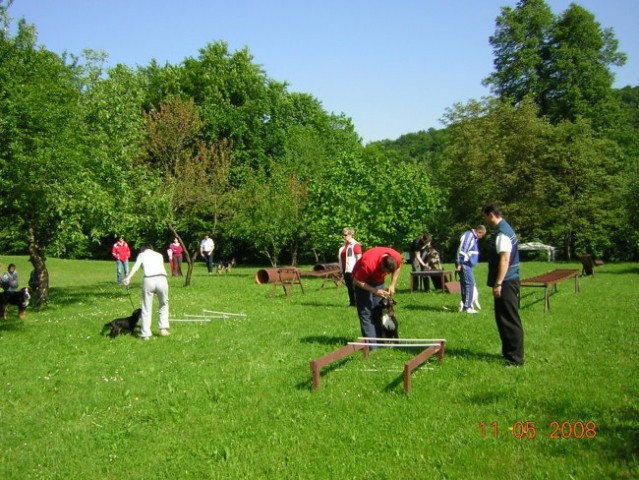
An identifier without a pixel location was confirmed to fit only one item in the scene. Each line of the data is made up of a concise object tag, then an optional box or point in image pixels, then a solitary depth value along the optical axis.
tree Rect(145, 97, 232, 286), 32.00
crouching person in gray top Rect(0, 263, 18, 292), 16.88
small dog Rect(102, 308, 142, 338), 11.33
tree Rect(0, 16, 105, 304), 13.70
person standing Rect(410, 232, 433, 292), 16.83
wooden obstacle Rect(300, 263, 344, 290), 18.20
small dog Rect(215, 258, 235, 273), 30.34
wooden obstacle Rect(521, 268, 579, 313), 12.03
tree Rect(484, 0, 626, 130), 39.88
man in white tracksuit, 11.07
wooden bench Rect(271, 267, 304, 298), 17.20
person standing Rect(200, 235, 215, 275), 29.66
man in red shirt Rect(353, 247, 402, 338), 8.70
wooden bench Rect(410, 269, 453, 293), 15.55
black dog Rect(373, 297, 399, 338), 8.68
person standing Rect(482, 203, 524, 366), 7.62
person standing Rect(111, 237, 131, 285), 24.02
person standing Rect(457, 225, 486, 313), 12.17
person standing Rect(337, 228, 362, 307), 13.41
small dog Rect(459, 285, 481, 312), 12.38
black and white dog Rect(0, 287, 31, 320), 15.03
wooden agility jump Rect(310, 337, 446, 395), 6.57
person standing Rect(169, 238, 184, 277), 28.22
